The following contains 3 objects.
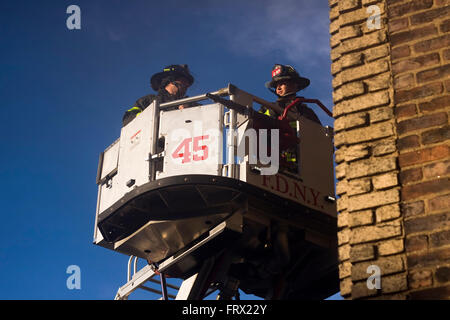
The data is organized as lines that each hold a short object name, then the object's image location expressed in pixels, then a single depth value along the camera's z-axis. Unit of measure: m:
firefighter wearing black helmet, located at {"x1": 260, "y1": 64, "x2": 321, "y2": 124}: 12.91
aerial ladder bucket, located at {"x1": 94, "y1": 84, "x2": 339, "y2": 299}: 10.92
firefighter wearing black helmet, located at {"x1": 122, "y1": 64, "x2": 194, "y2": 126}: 12.59
